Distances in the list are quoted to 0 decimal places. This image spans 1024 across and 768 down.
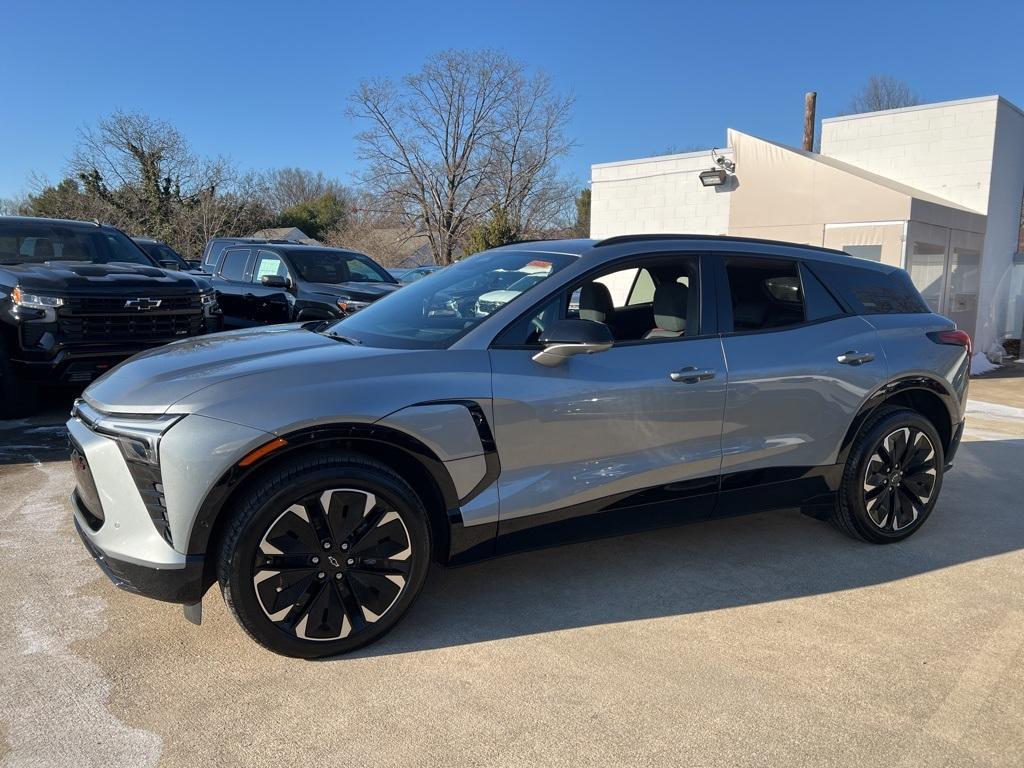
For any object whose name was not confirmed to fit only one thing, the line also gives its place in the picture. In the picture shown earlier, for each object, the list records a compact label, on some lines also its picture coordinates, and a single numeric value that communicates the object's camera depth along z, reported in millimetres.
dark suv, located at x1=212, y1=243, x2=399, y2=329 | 8969
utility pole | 19906
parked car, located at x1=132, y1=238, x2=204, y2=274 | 14992
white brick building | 11906
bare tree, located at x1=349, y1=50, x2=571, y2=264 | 42188
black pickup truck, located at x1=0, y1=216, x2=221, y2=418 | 6285
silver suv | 2697
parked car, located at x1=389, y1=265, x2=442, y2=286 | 17795
